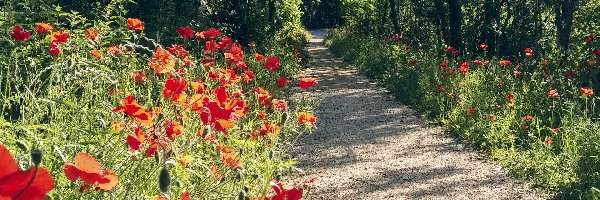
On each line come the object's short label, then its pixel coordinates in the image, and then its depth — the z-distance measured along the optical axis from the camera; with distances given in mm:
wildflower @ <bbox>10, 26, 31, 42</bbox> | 3086
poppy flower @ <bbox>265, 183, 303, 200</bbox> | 1799
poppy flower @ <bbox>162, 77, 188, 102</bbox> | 2294
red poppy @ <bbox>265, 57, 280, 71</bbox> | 4305
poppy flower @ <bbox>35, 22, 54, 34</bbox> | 3074
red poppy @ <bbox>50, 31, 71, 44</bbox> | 2793
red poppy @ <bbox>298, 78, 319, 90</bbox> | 3568
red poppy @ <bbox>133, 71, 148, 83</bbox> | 3285
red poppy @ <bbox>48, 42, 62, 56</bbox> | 2738
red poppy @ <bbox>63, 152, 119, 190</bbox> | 1275
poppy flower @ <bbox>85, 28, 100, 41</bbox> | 3432
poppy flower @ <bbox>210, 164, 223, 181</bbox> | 2759
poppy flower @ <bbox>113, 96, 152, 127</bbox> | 1863
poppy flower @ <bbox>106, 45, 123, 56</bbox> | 3230
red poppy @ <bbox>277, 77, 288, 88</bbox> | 4340
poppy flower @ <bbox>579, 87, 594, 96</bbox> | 5261
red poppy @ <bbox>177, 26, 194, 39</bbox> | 4395
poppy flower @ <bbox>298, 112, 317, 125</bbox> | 3396
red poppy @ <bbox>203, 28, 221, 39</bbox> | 4684
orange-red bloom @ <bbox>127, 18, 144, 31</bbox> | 3543
